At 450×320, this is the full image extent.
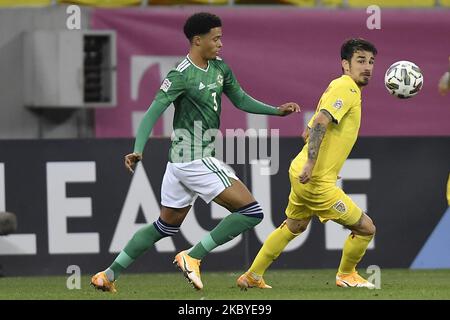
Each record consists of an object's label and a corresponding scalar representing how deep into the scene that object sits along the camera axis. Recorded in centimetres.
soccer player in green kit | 1001
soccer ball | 1064
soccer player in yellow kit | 1015
